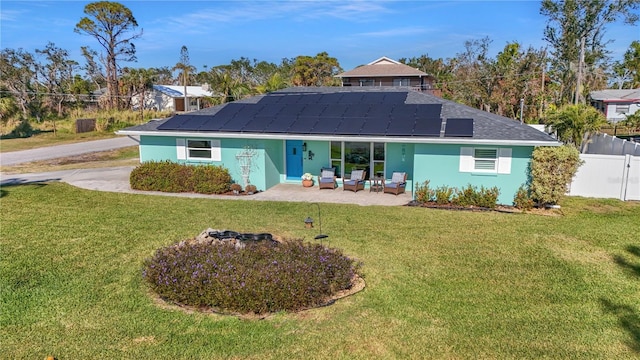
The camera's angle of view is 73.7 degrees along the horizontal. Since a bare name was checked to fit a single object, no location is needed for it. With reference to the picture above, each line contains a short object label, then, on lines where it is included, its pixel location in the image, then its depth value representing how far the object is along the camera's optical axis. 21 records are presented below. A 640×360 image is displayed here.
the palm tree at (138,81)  53.28
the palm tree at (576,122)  18.45
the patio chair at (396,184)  16.39
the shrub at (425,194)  15.05
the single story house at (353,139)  14.64
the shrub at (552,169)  13.55
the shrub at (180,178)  16.84
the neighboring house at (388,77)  49.28
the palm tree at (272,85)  35.31
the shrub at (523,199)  14.13
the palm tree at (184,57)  55.75
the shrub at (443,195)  14.86
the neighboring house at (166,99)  56.08
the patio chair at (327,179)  17.23
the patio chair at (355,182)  16.91
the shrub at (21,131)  36.56
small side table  16.96
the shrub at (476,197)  14.43
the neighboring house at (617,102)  40.10
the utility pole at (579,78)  24.06
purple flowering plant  7.23
